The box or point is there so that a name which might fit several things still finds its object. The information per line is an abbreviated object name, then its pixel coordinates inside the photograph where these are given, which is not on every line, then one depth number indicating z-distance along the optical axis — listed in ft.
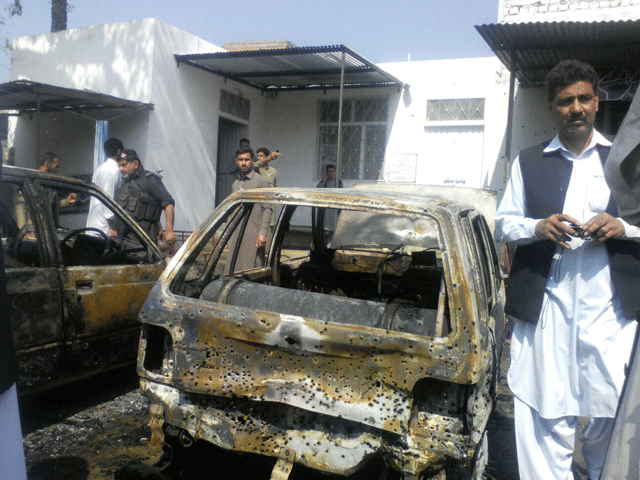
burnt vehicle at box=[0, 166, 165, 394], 11.23
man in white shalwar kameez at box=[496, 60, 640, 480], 7.89
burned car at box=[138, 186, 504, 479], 7.63
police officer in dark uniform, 20.90
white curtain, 34.14
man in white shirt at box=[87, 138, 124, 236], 20.59
